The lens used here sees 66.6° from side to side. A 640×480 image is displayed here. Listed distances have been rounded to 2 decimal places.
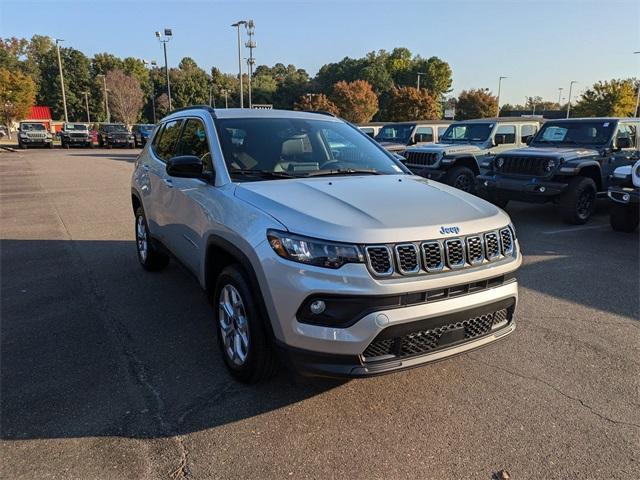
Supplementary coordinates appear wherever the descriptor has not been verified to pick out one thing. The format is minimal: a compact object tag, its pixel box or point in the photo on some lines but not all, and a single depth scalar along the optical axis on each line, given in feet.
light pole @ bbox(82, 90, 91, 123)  275.51
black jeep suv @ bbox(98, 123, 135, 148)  115.24
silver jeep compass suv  8.63
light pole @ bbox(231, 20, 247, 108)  111.86
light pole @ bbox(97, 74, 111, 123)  218.18
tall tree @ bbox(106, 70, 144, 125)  219.20
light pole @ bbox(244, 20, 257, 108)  129.49
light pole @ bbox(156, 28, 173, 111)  117.08
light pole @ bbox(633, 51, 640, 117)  170.12
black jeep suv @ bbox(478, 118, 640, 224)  29.04
